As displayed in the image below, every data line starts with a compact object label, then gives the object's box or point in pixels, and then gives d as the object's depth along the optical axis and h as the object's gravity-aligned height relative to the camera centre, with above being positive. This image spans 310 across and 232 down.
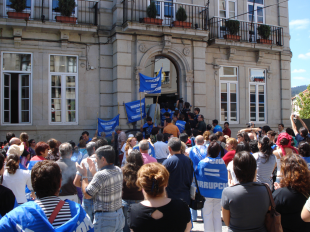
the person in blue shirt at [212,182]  5.01 -1.06
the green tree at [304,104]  34.44 +1.95
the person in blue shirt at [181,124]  10.47 -0.15
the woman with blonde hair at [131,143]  6.93 -0.56
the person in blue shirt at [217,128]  10.30 -0.31
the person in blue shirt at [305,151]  4.95 -0.53
